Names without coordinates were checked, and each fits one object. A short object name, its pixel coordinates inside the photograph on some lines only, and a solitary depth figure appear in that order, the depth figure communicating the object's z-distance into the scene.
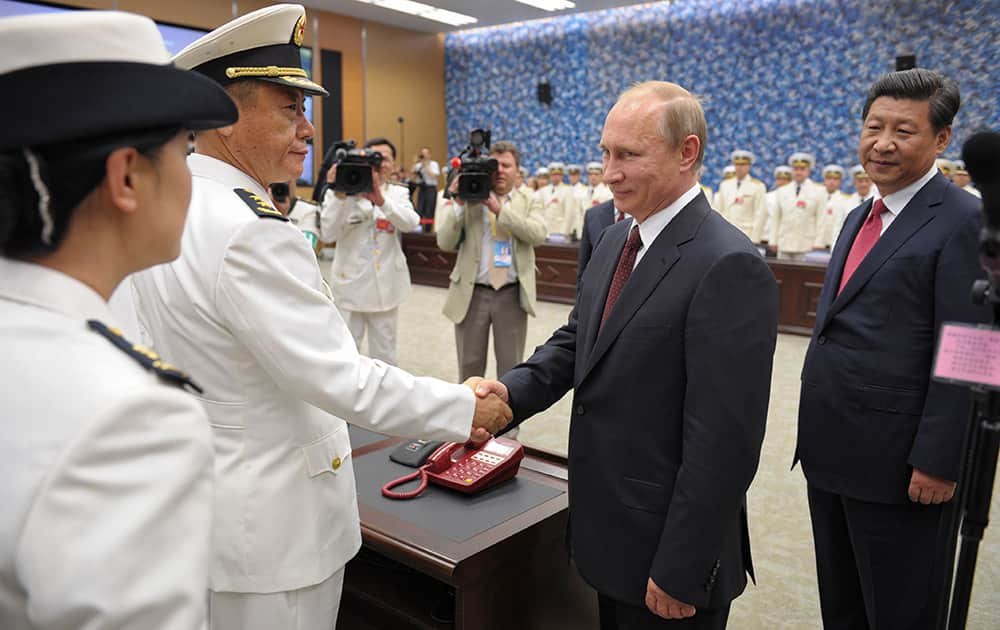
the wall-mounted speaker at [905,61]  9.28
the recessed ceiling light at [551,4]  11.81
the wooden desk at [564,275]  6.83
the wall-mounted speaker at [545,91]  13.66
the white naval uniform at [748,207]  9.19
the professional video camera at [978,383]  0.82
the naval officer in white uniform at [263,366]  1.18
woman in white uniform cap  0.60
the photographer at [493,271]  3.78
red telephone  1.65
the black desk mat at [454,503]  1.52
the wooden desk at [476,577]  1.41
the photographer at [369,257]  4.18
